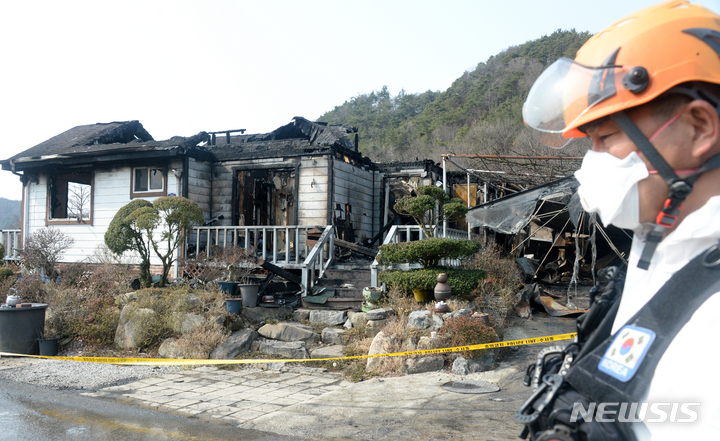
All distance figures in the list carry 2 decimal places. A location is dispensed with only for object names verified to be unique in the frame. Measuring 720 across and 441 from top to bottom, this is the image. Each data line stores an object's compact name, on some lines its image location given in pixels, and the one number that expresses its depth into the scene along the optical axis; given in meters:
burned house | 12.95
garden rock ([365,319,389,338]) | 8.02
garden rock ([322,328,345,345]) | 8.48
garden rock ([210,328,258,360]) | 8.03
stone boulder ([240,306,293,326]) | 9.42
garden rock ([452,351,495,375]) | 6.58
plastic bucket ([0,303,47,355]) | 8.34
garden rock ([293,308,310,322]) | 9.52
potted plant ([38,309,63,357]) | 8.52
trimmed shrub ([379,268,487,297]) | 8.60
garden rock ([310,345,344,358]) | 7.76
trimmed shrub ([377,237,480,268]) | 8.97
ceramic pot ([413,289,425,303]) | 8.83
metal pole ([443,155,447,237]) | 11.23
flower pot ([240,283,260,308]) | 9.52
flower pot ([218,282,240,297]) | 9.76
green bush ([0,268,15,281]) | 12.21
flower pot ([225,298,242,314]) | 9.09
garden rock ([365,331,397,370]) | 6.99
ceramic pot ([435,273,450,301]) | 8.26
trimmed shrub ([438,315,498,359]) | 6.91
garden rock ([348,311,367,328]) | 8.78
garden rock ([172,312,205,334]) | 8.55
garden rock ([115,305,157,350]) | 8.58
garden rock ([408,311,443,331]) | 7.46
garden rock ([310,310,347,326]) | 9.17
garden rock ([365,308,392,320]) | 8.18
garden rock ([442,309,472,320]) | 7.51
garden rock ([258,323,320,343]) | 8.64
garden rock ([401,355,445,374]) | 6.74
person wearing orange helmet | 0.91
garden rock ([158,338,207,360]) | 7.92
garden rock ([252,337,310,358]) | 8.08
